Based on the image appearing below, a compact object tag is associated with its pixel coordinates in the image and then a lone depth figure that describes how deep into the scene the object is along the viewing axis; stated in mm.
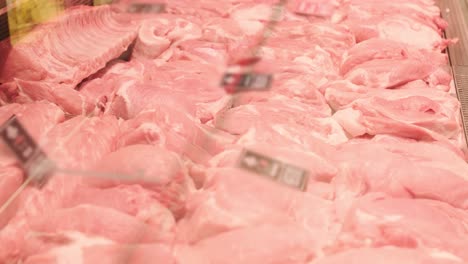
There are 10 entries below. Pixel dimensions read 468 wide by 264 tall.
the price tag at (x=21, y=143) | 1792
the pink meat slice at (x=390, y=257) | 1685
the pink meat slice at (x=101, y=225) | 1766
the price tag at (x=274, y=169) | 1852
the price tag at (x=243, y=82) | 2203
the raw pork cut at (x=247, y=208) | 1867
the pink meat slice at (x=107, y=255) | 1656
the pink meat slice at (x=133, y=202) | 1894
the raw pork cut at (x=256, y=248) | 1729
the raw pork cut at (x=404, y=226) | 1833
